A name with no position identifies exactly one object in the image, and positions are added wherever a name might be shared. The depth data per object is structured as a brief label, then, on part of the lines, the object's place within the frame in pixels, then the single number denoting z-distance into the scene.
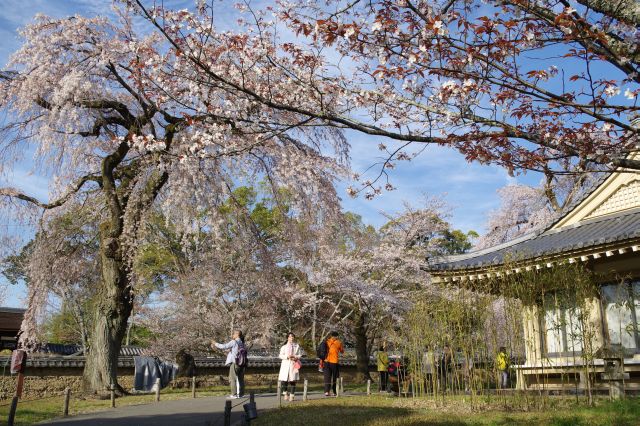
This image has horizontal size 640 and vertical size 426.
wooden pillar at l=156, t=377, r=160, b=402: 14.55
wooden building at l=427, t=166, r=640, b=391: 12.32
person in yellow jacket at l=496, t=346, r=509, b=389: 10.78
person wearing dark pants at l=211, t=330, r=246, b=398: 14.10
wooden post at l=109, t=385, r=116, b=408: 12.93
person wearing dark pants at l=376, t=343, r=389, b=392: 17.67
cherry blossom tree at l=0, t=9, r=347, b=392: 14.31
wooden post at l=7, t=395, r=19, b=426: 8.83
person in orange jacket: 14.62
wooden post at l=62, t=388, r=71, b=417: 11.49
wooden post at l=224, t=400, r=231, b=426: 7.43
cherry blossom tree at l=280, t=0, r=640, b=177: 4.75
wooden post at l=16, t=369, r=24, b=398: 10.05
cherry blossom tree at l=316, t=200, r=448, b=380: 23.62
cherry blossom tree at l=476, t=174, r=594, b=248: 28.81
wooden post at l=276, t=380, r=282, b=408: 12.63
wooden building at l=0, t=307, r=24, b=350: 23.46
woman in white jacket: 14.09
